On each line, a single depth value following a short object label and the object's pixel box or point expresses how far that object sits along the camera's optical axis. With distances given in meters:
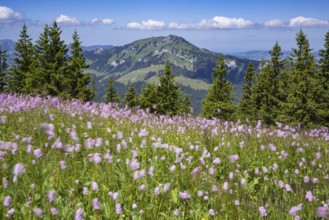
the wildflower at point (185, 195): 3.48
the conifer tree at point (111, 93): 73.21
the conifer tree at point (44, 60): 45.85
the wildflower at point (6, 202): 2.71
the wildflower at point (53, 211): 2.75
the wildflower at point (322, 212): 2.60
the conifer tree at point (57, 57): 46.05
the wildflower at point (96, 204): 2.88
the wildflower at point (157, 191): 3.46
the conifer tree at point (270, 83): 50.38
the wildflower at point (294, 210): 2.93
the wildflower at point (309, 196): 3.27
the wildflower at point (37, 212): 2.60
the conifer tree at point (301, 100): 39.06
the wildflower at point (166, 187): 3.47
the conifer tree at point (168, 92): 51.59
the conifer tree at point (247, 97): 54.19
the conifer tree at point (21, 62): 53.84
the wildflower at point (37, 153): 3.64
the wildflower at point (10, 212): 2.69
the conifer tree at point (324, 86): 39.09
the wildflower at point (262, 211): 3.06
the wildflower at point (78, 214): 2.63
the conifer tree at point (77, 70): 46.84
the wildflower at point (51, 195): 2.76
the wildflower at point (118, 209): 2.95
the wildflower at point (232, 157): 4.45
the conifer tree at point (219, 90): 50.53
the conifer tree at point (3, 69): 63.06
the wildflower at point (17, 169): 3.03
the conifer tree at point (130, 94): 69.75
